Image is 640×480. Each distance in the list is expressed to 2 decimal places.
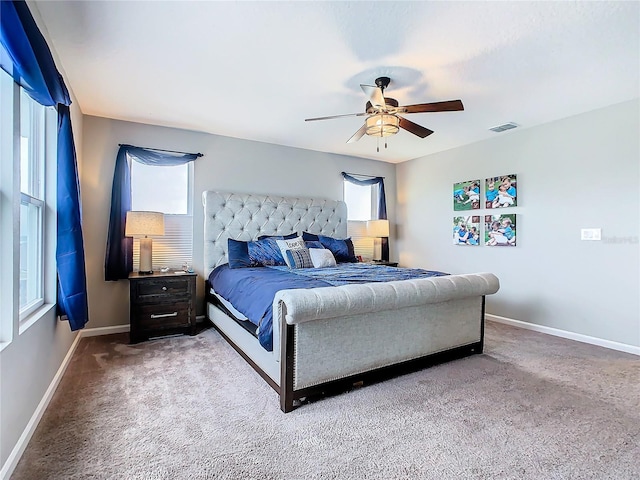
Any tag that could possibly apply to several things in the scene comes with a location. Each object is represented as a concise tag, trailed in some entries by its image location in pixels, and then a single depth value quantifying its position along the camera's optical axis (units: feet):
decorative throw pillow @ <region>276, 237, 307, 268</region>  13.57
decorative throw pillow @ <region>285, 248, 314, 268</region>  13.05
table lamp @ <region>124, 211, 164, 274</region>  11.96
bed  7.25
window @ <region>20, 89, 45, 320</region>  7.11
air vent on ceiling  13.30
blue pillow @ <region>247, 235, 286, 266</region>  13.52
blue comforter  8.32
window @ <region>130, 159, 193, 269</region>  13.50
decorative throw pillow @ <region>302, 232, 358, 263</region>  15.28
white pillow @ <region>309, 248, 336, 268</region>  13.44
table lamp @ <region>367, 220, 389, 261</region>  17.87
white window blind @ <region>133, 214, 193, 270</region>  13.71
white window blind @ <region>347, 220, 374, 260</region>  18.76
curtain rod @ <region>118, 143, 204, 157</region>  12.90
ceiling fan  8.86
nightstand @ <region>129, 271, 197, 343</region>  11.65
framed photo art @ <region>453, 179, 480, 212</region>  15.66
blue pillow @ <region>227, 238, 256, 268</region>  13.02
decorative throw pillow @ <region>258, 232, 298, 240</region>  14.62
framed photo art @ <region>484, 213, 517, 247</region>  14.35
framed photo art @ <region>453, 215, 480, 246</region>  15.72
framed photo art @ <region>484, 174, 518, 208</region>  14.28
